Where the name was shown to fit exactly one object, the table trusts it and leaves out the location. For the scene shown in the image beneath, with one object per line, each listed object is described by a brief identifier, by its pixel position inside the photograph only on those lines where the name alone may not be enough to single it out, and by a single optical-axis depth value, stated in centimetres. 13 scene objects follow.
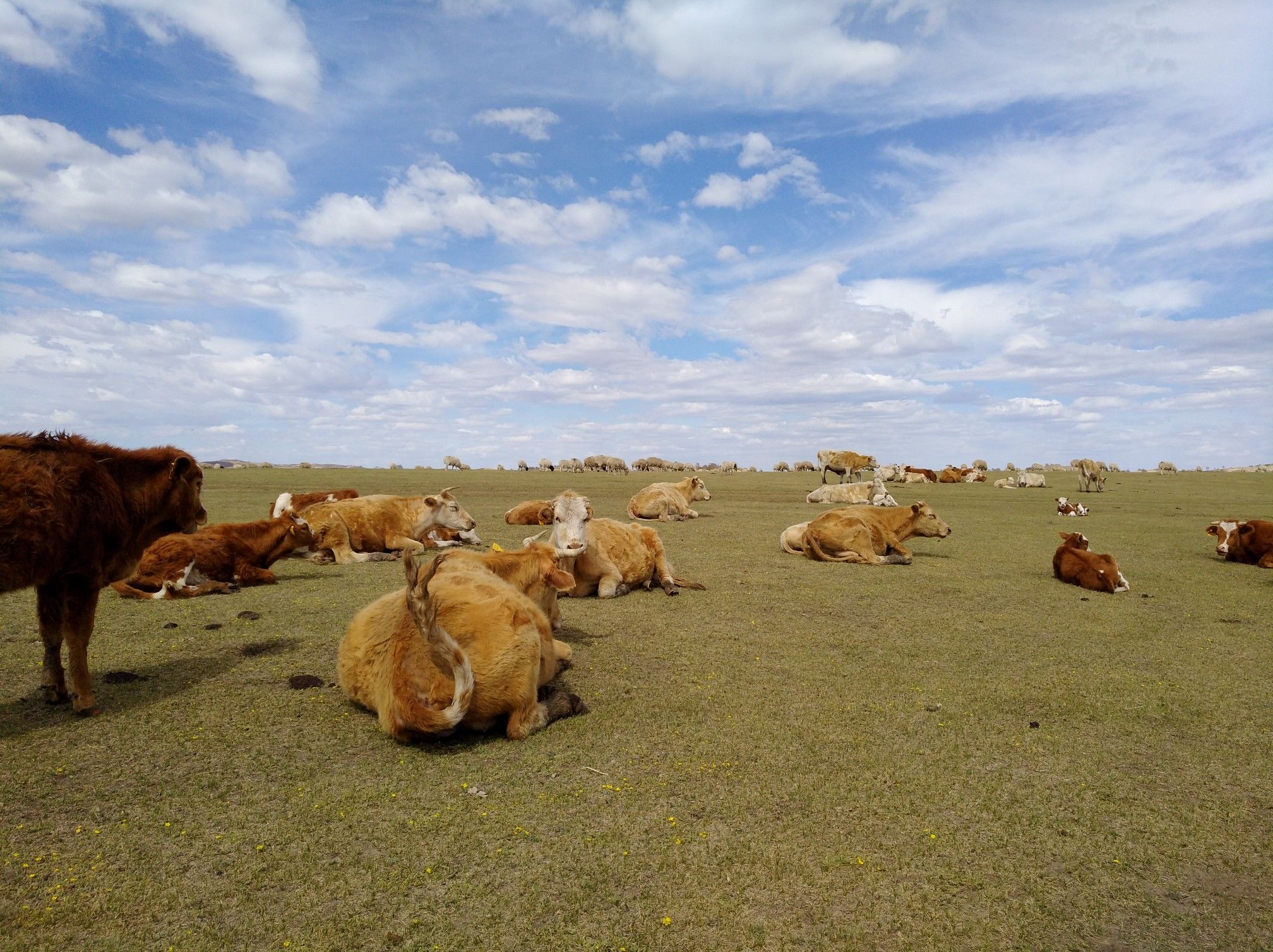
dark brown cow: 509
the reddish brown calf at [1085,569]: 1098
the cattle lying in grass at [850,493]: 2938
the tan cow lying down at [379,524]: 1344
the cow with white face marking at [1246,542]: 1345
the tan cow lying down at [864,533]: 1396
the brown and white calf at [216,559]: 954
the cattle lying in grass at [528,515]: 1880
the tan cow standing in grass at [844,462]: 4331
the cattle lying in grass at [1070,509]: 2436
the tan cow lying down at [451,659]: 466
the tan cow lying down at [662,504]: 2277
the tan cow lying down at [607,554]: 968
